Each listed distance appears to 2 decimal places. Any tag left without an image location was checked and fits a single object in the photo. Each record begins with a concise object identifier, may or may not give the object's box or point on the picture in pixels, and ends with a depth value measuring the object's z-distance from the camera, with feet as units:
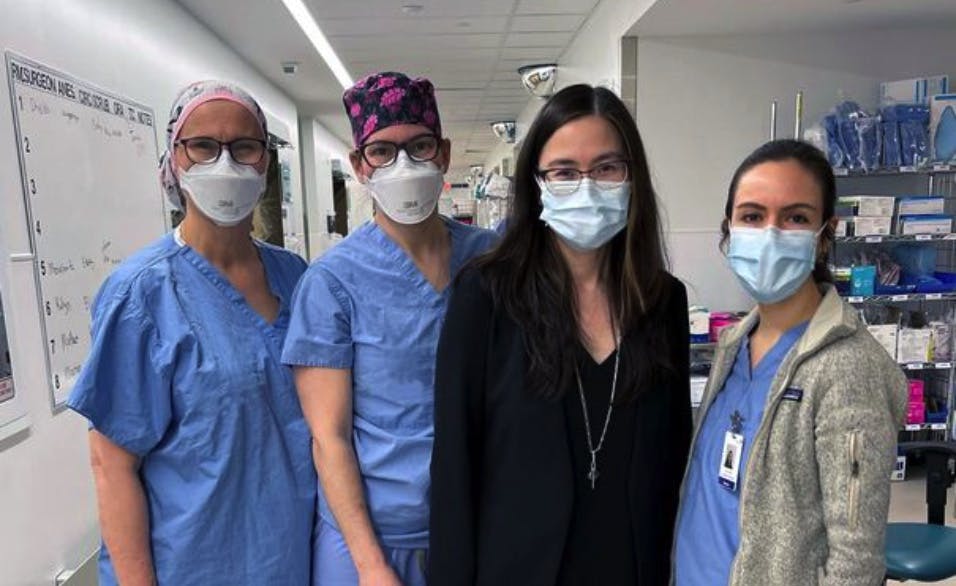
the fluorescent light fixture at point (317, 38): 12.97
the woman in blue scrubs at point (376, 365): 3.56
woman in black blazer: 3.29
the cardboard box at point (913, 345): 11.35
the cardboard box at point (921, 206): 11.14
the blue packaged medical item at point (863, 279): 11.06
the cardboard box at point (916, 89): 11.44
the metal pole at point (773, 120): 11.01
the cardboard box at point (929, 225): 11.05
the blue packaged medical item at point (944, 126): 11.12
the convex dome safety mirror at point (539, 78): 16.90
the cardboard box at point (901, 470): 11.53
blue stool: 6.07
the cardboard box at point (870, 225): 11.09
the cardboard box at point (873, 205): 11.06
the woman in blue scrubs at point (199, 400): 3.53
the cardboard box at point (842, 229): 11.14
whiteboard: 6.86
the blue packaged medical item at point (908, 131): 11.17
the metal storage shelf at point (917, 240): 11.20
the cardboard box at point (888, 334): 11.36
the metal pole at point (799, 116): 10.49
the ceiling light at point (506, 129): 26.61
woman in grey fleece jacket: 3.11
